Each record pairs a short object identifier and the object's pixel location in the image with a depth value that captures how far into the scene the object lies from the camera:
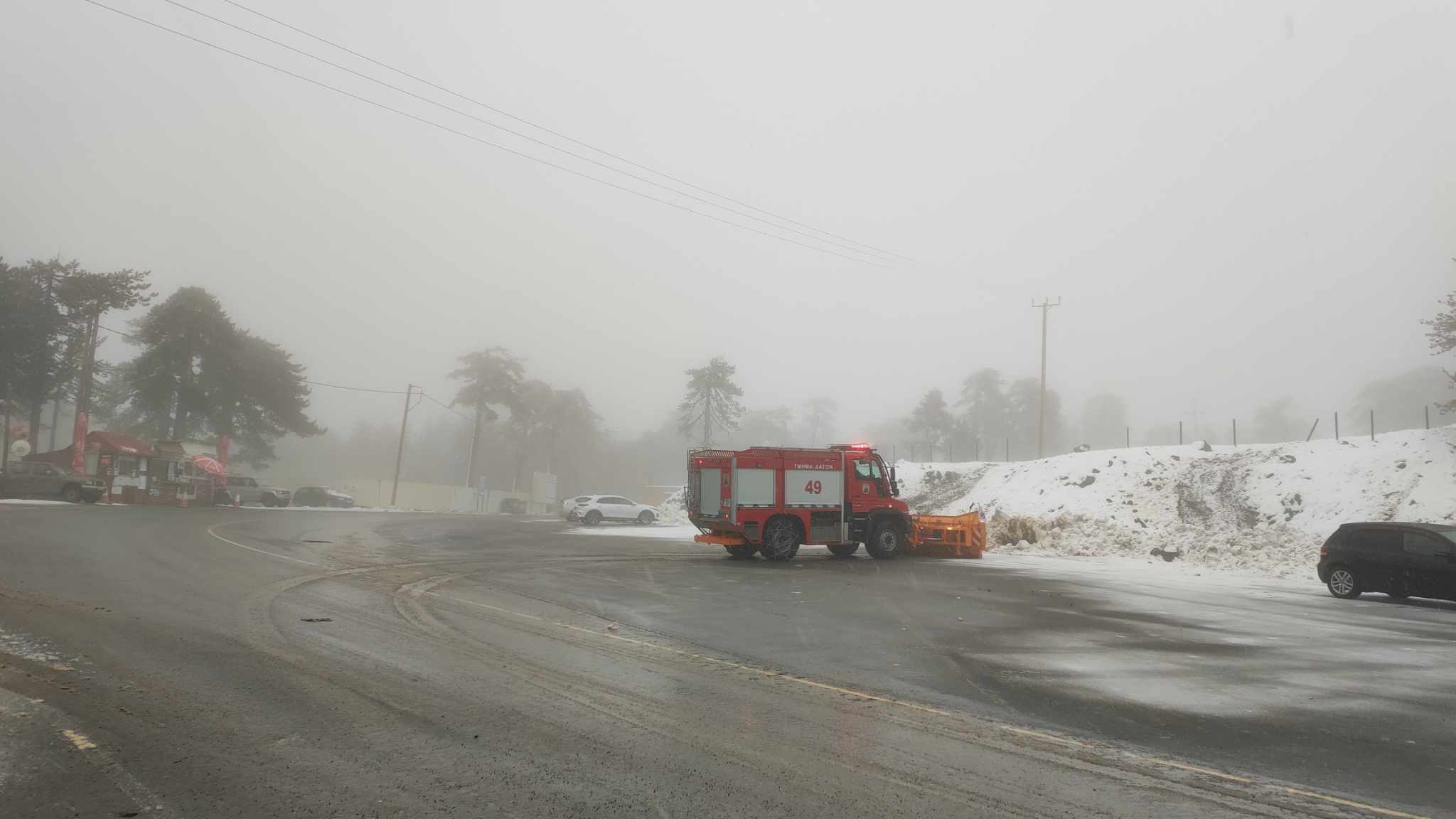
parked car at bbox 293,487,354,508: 53.72
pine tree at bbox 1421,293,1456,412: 29.48
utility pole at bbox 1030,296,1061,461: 47.81
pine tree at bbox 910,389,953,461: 80.62
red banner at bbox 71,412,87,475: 41.41
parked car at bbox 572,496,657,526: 42.16
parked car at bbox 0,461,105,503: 33.69
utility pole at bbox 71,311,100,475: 41.53
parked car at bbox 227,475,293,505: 47.12
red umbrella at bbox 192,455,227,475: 45.28
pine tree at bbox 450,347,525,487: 78.81
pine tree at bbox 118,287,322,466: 52.97
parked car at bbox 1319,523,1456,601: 14.73
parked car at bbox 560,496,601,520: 42.69
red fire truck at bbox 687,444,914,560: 19.97
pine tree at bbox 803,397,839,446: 137.00
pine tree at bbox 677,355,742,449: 75.12
